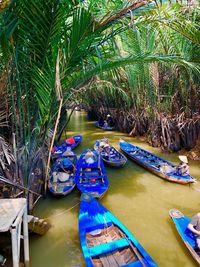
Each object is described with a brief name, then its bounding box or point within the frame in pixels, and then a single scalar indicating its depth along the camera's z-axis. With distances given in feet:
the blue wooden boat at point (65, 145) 31.49
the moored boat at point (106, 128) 55.57
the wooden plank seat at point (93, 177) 23.06
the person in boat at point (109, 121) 57.88
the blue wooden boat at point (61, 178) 20.57
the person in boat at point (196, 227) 12.88
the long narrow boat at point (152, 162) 22.88
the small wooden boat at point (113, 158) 28.30
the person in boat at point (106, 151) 30.34
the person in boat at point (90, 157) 26.50
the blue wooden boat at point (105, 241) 12.08
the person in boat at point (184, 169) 22.94
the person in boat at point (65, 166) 25.21
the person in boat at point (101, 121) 61.41
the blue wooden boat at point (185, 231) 12.56
